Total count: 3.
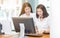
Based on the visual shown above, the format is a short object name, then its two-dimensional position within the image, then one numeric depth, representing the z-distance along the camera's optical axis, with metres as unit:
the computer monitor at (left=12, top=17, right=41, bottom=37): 2.36
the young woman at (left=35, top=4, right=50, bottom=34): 3.24
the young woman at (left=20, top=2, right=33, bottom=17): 3.50
